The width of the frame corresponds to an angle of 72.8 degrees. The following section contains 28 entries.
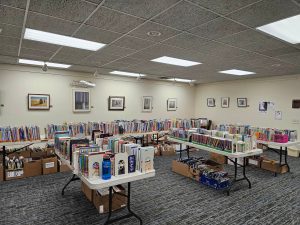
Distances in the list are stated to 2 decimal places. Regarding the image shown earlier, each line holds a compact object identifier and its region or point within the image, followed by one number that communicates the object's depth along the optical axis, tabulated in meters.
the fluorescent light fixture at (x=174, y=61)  4.72
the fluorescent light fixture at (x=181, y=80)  8.34
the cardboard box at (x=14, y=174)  4.28
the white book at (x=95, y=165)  2.39
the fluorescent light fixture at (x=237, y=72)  6.29
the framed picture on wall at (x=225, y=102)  8.64
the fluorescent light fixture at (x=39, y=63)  5.27
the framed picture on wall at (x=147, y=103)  8.26
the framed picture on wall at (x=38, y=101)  5.95
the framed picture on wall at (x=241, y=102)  8.02
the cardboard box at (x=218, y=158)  5.80
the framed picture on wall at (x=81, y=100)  6.73
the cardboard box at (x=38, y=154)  5.06
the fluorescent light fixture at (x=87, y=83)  6.57
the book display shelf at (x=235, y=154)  3.81
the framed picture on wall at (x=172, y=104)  9.00
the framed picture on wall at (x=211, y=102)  9.20
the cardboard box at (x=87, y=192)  3.30
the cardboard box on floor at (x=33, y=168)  4.49
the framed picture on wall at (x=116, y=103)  7.45
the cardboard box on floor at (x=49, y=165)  4.67
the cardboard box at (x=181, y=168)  4.59
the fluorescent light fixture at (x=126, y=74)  6.81
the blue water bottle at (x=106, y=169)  2.40
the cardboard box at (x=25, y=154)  4.98
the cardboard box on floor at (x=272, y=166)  4.95
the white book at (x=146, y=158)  2.66
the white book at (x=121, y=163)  2.48
